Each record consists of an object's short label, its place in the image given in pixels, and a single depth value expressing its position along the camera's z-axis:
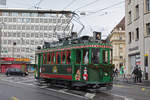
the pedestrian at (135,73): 25.79
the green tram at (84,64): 15.27
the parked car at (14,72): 39.76
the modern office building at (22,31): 80.94
